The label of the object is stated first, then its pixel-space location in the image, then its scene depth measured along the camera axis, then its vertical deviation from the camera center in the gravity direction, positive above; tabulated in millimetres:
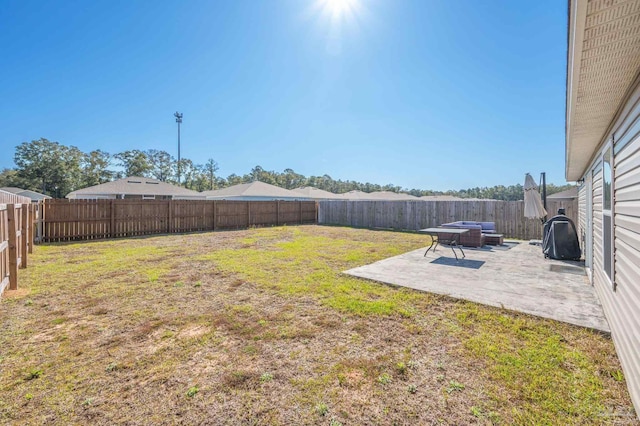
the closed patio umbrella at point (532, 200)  8234 +272
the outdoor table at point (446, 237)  6629 -876
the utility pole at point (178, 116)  38125 +13270
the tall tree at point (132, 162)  39344 +7164
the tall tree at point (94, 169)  36094 +5747
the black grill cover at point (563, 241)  6578 -767
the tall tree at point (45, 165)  33625 +5706
